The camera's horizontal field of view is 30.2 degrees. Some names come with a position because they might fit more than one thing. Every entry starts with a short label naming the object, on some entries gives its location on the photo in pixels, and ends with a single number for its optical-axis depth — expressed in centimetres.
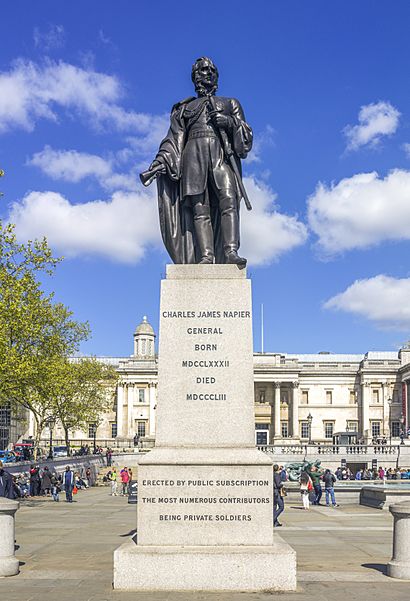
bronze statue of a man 1077
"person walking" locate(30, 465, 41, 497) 3628
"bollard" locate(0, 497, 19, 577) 1047
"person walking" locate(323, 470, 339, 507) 3012
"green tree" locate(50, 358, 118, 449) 5734
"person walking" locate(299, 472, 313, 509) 2845
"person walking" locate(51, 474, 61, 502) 3316
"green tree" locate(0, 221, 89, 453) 3025
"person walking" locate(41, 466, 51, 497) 3651
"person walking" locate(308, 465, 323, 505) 3145
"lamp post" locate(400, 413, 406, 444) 11236
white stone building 12075
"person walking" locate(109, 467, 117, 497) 3788
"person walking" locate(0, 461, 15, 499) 2042
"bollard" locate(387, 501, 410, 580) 1030
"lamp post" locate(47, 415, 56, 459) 5717
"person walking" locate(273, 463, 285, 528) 1983
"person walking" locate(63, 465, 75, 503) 3212
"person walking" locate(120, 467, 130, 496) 3928
